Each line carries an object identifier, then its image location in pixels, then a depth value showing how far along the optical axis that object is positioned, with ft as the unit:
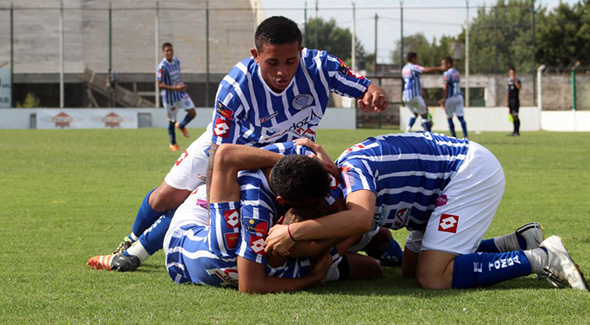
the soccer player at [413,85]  74.03
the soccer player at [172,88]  63.72
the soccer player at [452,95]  74.18
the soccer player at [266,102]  16.46
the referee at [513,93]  90.96
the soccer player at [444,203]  15.02
